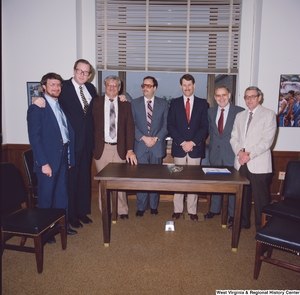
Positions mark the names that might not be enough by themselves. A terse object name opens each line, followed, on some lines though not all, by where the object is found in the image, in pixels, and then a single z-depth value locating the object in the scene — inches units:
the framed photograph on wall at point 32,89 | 169.3
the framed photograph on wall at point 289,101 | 163.2
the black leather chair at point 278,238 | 84.2
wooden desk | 103.3
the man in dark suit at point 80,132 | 126.0
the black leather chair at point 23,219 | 92.9
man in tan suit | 122.0
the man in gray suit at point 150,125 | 141.7
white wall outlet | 169.6
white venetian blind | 173.3
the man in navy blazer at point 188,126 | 138.2
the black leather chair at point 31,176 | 126.3
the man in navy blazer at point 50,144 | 107.7
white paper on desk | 113.0
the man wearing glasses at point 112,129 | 133.6
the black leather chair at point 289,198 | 105.3
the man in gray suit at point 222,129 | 135.7
